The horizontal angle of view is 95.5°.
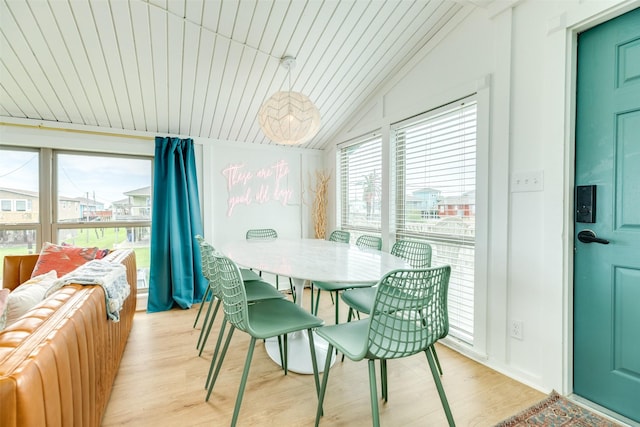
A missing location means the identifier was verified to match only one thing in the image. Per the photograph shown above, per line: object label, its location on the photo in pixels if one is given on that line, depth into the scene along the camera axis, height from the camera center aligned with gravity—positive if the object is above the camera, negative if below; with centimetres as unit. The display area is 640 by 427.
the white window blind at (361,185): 328 +30
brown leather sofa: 69 -45
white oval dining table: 148 -32
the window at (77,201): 287 +8
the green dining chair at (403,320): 118 -48
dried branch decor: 406 +4
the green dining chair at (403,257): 196 -39
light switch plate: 177 +18
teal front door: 148 -4
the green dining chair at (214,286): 178 -61
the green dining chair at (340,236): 308 -29
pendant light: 214 +70
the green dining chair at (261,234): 342 -29
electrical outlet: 186 -77
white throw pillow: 126 -41
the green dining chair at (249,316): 141 -61
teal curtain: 319 -23
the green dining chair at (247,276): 242 -58
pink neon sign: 371 +33
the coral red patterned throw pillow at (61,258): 228 -40
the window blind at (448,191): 224 +16
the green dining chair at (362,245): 230 -33
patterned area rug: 148 -108
